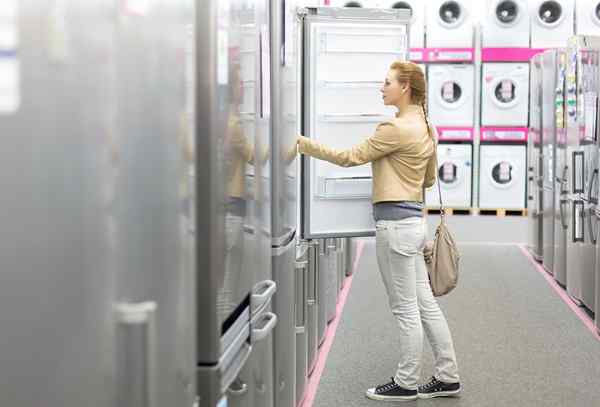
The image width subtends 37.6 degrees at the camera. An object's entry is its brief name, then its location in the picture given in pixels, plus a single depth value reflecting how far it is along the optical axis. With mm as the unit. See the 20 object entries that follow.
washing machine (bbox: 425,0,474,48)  10461
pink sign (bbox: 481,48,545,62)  10391
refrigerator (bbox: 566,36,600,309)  6113
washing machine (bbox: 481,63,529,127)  10406
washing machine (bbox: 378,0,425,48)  10555
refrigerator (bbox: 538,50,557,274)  7840
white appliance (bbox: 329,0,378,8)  10891
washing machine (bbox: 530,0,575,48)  10453
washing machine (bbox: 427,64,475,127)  10461
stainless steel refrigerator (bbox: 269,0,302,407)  3268
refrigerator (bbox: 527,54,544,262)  8656
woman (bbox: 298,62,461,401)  4164
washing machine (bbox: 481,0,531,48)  10406
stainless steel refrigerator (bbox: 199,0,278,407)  1937
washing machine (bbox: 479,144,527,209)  10414
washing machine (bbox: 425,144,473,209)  10469
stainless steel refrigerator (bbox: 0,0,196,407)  1055
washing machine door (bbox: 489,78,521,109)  10406
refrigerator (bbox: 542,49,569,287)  7273
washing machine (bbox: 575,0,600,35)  10539
